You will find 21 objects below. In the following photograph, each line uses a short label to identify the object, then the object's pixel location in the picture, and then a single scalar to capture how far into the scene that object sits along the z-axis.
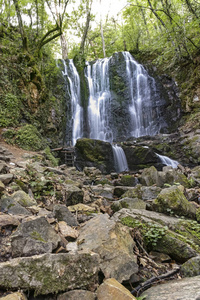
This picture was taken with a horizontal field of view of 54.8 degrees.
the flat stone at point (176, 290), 1.25
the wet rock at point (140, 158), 10.85
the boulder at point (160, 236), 2.10
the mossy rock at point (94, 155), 11.04
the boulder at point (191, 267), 1.75
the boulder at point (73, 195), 3.29
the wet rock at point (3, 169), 3.24
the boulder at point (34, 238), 1.42
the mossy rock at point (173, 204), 3.10
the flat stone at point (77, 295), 1.15
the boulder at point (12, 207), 2.09
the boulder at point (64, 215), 2.26
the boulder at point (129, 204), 3.37
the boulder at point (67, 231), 1.85
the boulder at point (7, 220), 1.76
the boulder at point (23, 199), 2.42
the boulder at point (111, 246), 1.51
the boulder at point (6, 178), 2.86
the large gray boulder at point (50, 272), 1.13
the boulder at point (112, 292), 1.14
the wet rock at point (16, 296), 1.03
